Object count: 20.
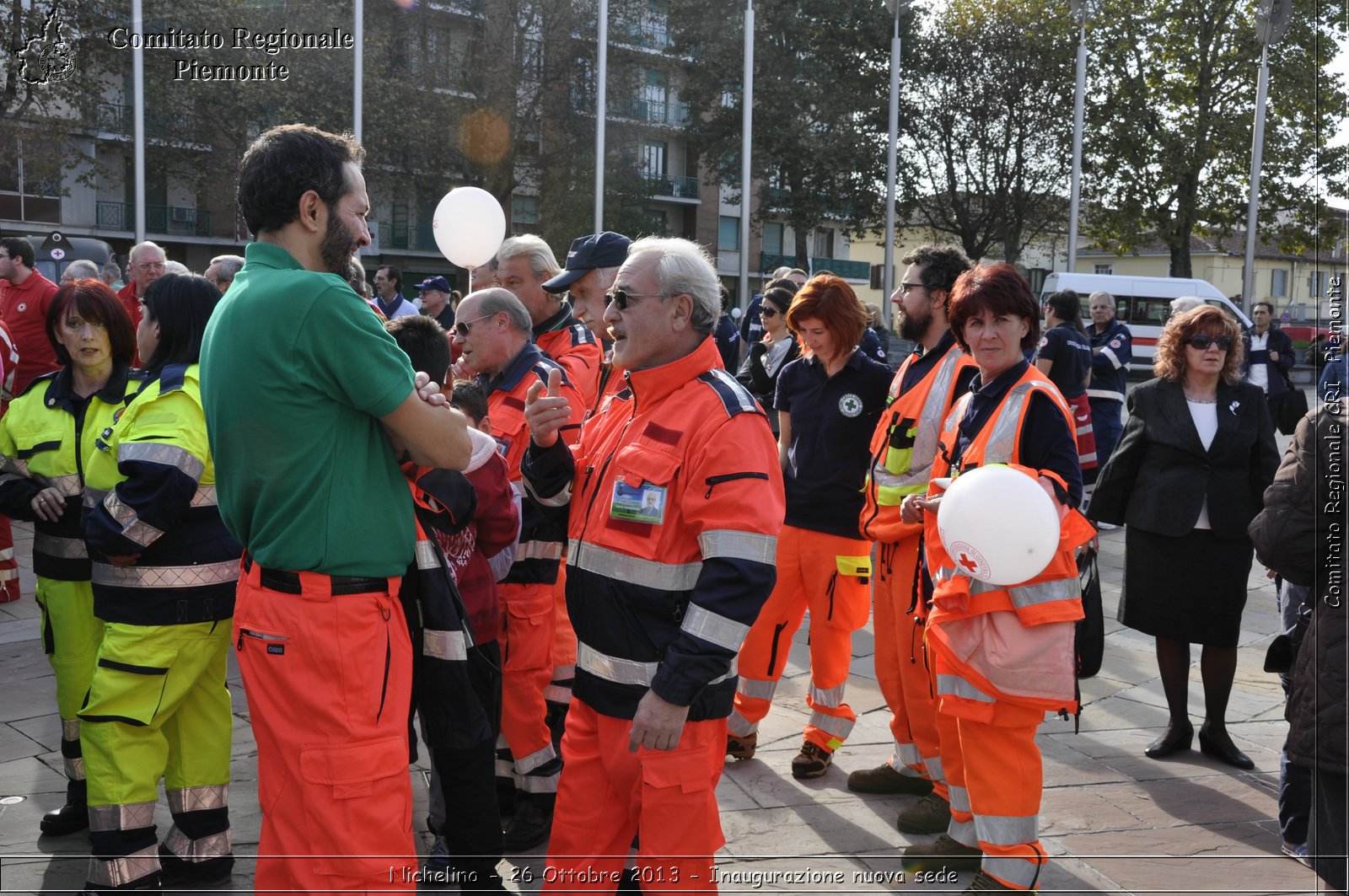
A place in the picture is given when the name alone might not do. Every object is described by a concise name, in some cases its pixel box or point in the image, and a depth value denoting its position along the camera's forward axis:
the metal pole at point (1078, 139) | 21.69
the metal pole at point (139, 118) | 14.13
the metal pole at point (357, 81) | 15.37
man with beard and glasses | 4.20
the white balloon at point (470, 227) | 5.65
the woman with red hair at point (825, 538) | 4.71
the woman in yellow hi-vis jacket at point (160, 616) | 3.38
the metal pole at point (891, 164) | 21.02
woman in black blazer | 4.92
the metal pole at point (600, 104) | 18.73
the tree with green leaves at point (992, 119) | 30.22
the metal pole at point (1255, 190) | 19.78
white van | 31.05
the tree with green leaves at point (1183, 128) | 29.31
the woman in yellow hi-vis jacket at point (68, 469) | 3.94
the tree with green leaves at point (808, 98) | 29.00
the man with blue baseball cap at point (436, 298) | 10.87
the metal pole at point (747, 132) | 20.23
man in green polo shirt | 2.45
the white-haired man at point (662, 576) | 2.67
